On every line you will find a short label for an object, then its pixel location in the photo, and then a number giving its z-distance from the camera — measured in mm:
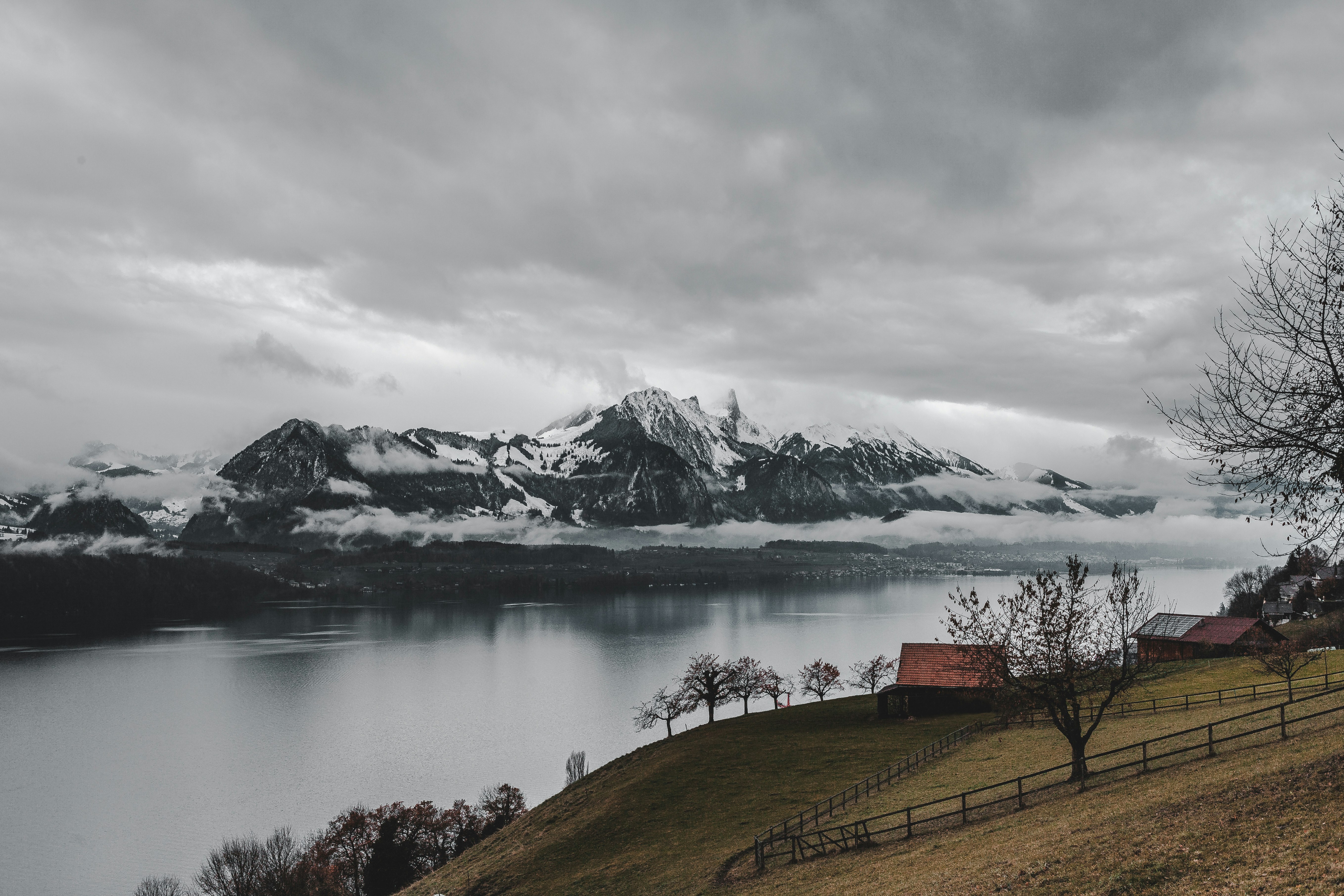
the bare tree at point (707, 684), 79500
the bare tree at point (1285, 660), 43531
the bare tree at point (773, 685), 86938
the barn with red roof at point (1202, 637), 76250
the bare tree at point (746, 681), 84500
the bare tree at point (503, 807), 59500
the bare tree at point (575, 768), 73875
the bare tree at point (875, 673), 94188
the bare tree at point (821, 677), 94750
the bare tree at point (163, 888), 51531
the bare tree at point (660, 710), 80625
